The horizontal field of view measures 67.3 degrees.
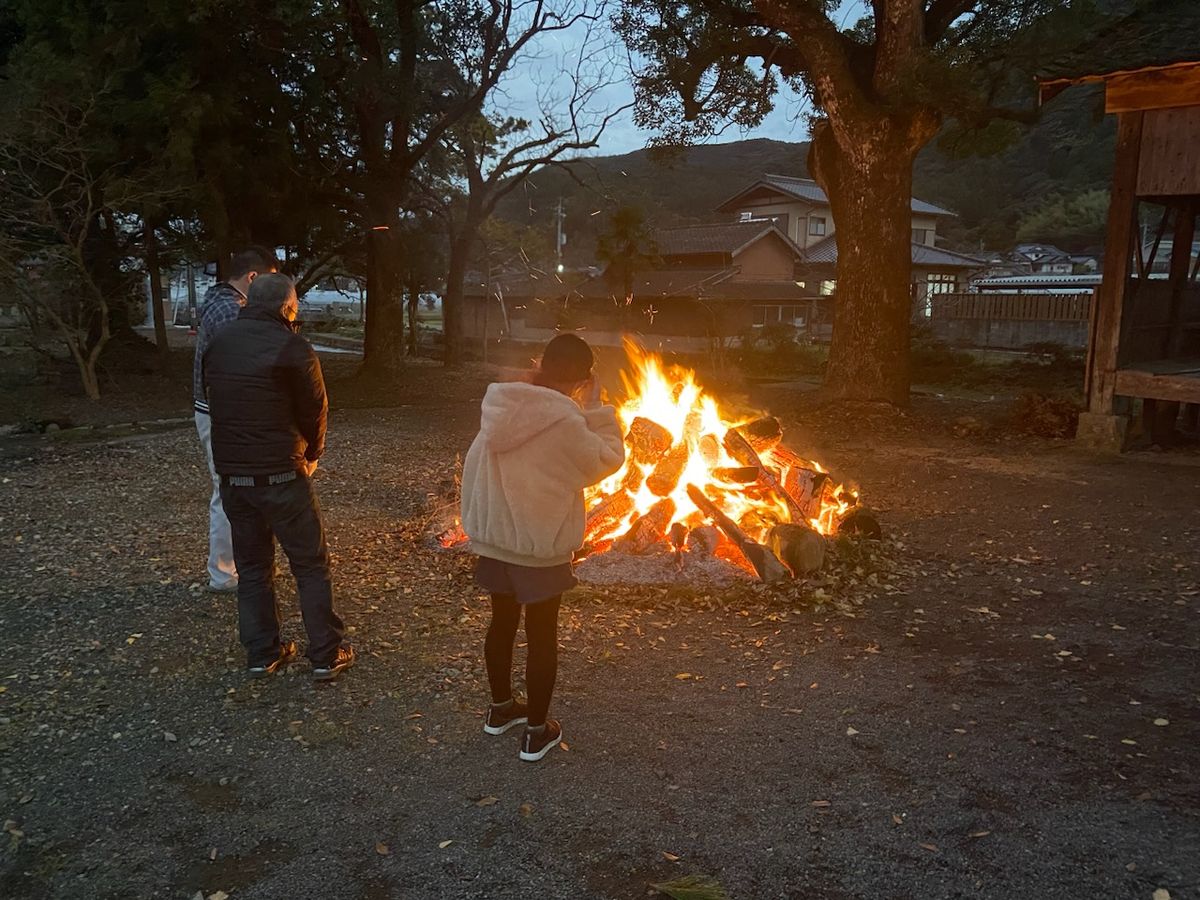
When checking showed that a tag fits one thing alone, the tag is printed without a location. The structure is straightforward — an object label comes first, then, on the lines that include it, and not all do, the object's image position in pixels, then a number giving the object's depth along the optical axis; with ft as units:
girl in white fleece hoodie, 11.50
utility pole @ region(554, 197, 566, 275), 170.40
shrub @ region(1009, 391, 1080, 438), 39.27
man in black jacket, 14.08
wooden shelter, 31.48
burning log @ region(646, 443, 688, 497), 21.57
